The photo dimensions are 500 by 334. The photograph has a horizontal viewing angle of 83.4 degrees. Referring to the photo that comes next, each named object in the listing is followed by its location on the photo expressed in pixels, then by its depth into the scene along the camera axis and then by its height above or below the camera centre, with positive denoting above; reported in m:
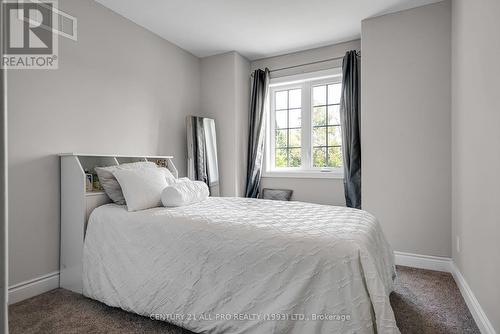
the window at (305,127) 3.62 +0.51
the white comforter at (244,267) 1.34 -0.59
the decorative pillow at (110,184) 2.29 -0.17
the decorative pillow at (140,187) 2.14 -0.19
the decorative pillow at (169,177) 2.58 -0.13
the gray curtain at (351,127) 3.21 +0.43
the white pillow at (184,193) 2.26 -0.25
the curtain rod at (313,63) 3.48 +1.33
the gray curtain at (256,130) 3.87 +0.46
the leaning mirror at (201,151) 3.56 +0.16
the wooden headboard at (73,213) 2.16 -0.40
